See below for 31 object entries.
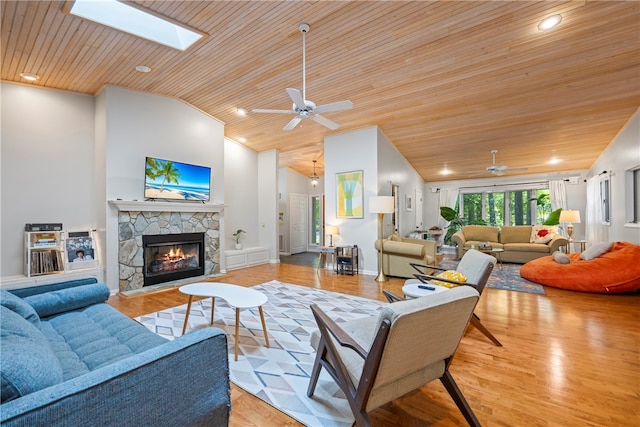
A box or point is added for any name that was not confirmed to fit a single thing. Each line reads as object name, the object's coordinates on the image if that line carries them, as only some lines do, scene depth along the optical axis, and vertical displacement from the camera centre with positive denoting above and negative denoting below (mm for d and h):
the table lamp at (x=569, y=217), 6445 -70
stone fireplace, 4613 -474
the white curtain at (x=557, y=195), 7902 +551
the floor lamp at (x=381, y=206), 5062 +178
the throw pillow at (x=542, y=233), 6953 -473
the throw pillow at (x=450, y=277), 2806 -636
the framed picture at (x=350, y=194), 5879 +465
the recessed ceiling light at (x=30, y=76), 3959 +2051
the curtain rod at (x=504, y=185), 8297 +946
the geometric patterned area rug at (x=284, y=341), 1834 -1206
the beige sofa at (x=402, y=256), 5066 -766
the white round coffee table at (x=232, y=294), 2492 -765
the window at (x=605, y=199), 5906 +323
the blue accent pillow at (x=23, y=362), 872 -518
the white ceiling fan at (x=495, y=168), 6462 +1085
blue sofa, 856 -589
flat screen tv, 4858 +689
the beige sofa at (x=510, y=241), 6652 -698
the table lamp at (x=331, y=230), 6090 -300
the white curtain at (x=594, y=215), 6379 -31
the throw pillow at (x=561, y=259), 4879 -788
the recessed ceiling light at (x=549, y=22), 3016 +2113
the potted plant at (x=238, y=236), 6695 -459
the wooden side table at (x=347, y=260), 5828 -912
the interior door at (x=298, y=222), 9336 -188
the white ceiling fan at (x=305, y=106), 3021 +1242
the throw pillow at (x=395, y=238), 5773 -461
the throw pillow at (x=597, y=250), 4680 -623
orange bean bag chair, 4098 -916
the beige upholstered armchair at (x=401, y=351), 1297 -701
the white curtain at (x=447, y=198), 9516 +585
